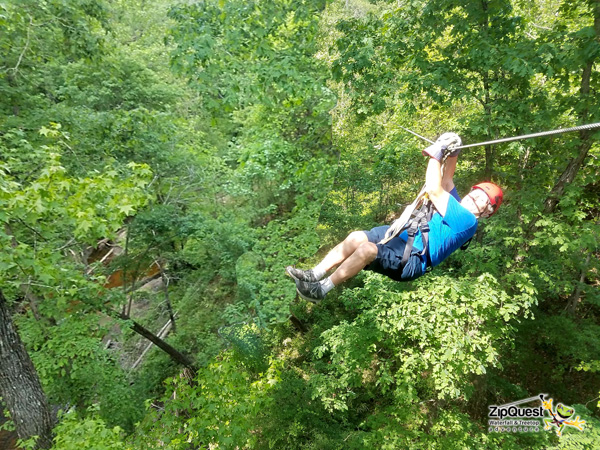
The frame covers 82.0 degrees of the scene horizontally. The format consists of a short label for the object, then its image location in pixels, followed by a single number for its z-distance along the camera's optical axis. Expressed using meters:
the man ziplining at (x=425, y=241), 2.39
